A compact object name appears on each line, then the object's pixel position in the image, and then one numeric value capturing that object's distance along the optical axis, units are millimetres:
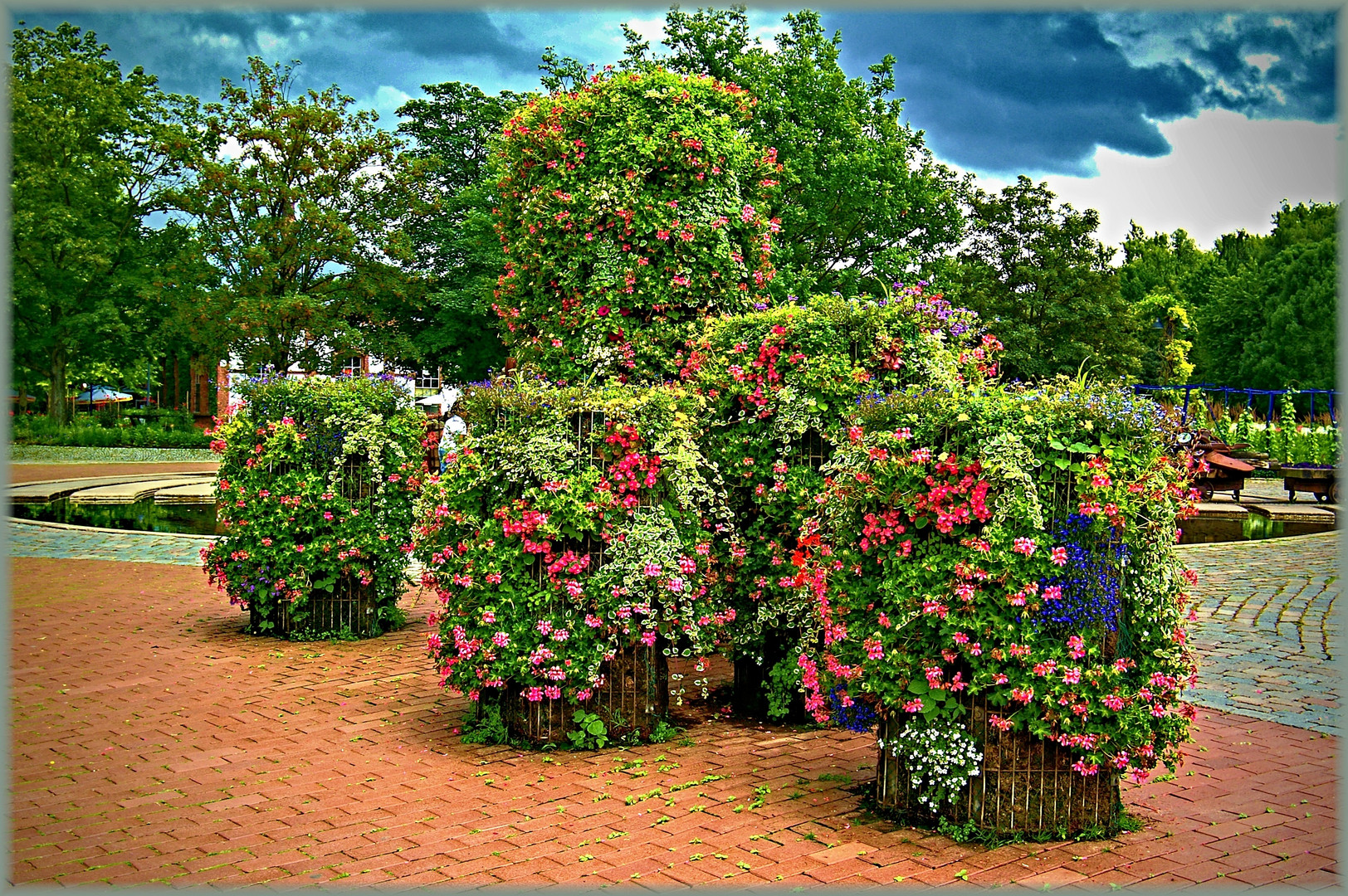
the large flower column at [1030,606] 4344
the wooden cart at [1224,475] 21391
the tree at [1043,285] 34688
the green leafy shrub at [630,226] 7449
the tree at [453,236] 33625
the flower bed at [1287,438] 29156
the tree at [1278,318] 51750
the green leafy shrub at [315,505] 8422
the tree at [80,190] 34875
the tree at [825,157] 25797
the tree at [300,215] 31609
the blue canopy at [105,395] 48812
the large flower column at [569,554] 5684
